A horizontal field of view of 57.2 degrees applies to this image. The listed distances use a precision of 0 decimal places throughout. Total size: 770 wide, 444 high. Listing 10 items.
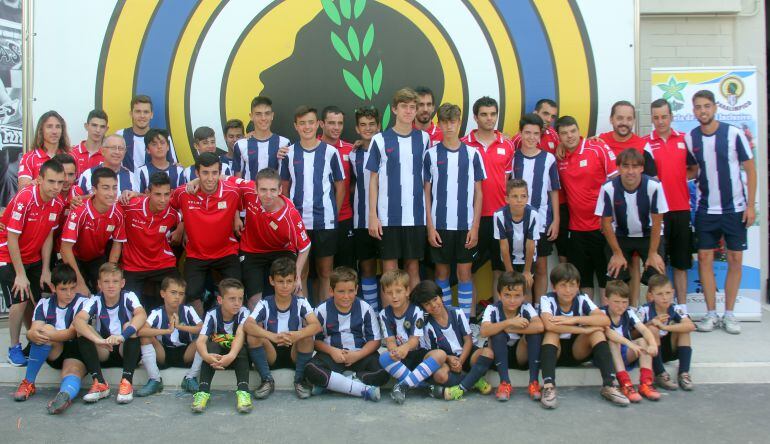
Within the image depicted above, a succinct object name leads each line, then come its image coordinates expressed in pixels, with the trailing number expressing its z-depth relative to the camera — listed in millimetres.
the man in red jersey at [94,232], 4754
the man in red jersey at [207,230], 4969
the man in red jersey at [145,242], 4988
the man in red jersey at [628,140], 5066
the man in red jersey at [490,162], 5195
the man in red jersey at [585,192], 5188
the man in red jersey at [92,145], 5398
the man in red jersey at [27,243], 4633
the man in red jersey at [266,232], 4738
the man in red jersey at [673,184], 5195
